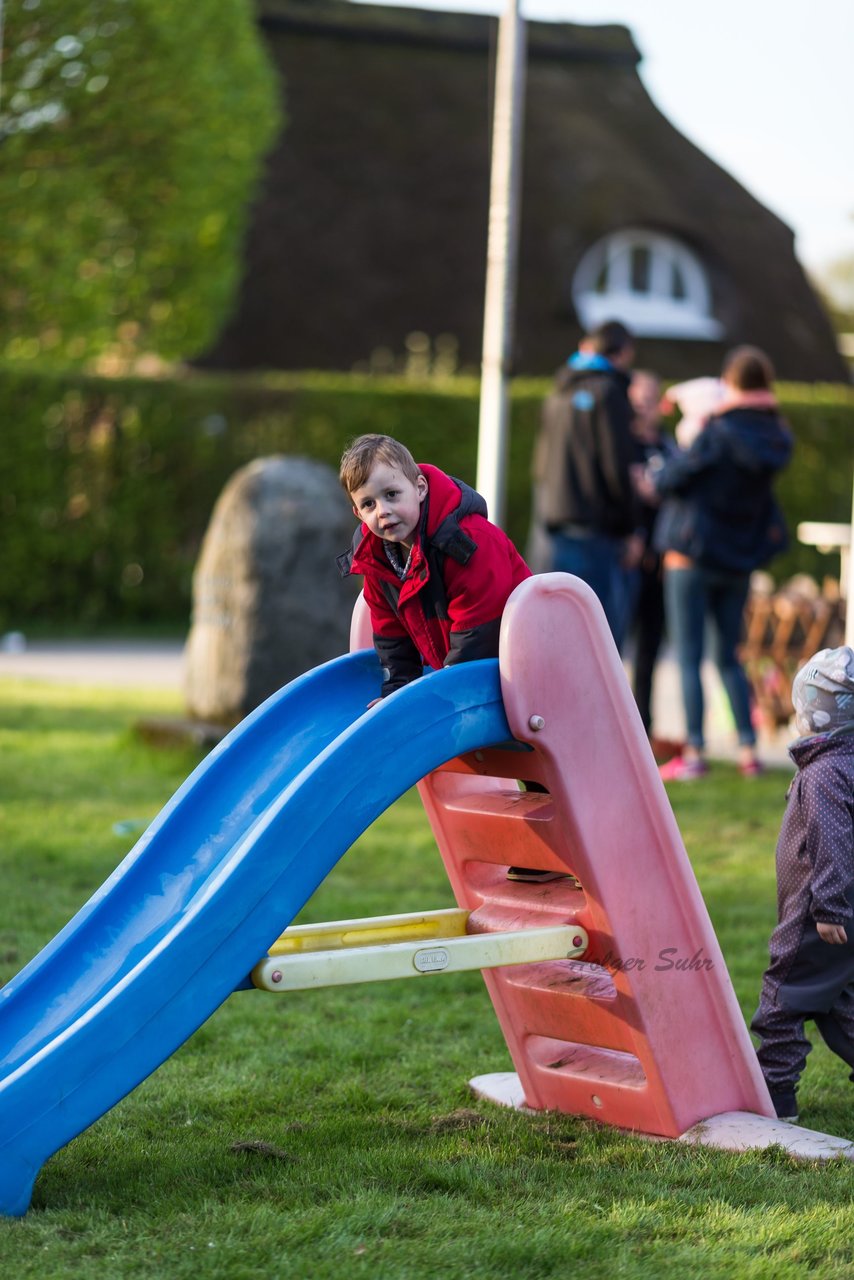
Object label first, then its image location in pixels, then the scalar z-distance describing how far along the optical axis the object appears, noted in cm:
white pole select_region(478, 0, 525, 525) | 1062
